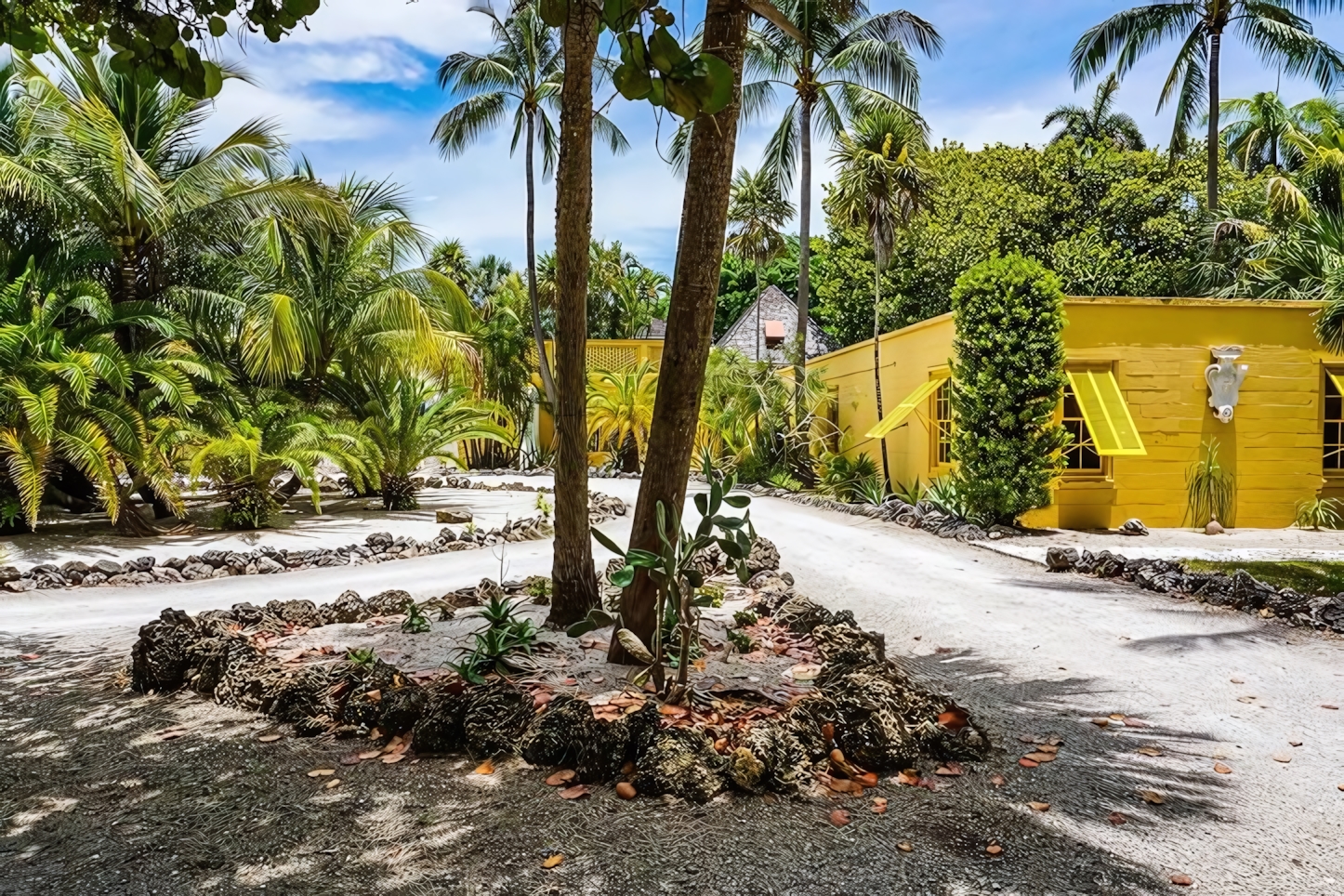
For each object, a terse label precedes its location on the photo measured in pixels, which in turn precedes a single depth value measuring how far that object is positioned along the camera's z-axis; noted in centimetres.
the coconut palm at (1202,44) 1925
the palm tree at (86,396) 943
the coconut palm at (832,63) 1952
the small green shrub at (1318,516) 1263
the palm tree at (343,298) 1334
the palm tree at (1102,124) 3408
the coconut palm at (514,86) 1920
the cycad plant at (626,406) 2358
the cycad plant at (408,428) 1438
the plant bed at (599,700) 348
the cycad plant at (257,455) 1109
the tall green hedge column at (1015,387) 1157
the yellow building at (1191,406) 1252
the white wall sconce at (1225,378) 1255
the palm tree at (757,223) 2619
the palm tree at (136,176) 1127
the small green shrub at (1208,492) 1255
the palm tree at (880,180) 1652
